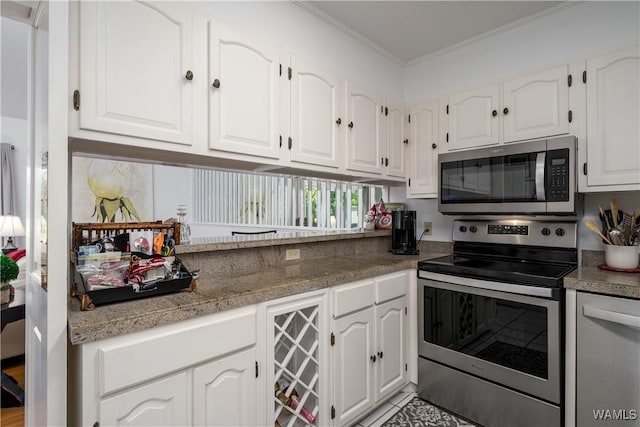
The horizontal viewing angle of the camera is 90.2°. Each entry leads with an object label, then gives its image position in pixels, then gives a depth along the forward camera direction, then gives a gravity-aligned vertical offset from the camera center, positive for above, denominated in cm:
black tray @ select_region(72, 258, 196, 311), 104 -27
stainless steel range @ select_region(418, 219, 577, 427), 157 -62
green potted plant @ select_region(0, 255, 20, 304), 209 -41
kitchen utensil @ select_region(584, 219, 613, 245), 174 -9
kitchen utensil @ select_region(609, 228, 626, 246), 171 -13
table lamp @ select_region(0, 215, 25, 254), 339 -14
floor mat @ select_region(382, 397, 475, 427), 178 -118
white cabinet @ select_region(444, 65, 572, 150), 187 +65
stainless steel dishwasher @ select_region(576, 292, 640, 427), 138 -66
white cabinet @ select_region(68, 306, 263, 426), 92 -52
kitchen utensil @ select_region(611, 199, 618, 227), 175 +0
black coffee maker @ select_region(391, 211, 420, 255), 242 -14
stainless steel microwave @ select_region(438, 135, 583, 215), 175 +20
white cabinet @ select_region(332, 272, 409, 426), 160 -72
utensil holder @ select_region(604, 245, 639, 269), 167 -23
